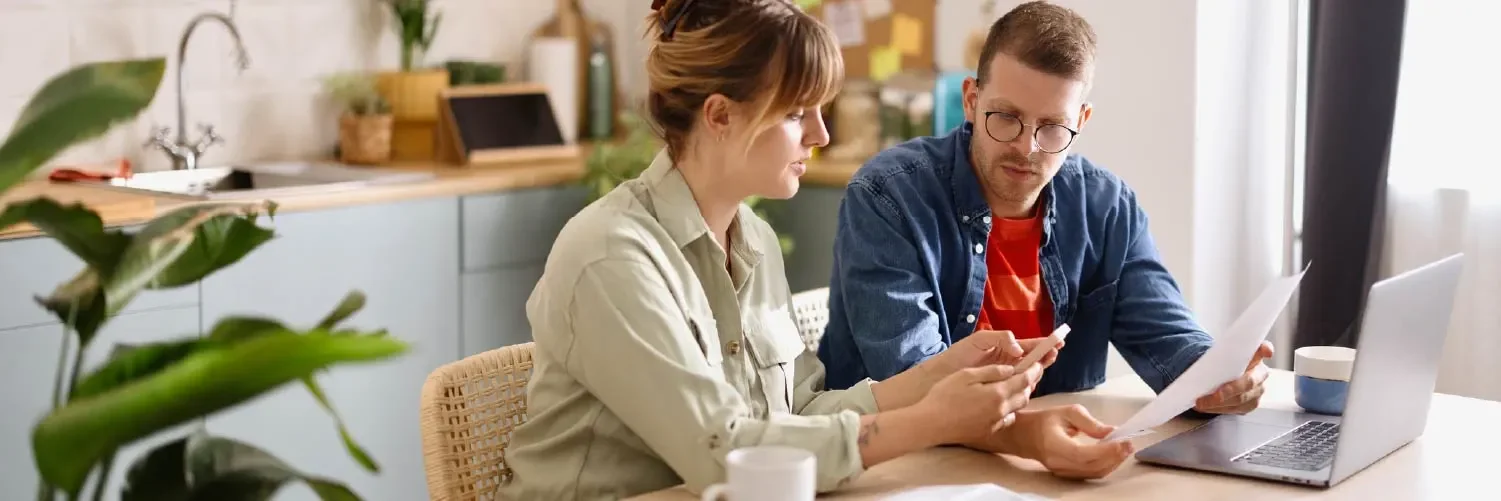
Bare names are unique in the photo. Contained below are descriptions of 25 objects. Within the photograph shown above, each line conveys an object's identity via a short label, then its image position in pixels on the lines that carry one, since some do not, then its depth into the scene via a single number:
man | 1.93
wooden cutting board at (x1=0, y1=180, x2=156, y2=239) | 2.60
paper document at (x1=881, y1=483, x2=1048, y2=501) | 1.39
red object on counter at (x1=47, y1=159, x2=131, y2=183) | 2.95
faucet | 3.27
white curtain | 2.80
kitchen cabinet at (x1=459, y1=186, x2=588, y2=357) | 3.26
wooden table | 1.48
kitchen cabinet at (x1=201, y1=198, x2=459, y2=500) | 2.88
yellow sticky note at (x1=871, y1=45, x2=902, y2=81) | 3.69
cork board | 3.62
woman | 1.46
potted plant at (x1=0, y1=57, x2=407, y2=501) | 0.84
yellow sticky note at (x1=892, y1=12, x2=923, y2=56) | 3.63
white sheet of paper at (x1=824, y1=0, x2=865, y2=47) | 3.77
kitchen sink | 3.19
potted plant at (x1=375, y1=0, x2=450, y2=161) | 3.62
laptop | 1.50
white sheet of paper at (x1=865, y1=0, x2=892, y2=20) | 3.69
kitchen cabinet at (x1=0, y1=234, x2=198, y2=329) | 2.51
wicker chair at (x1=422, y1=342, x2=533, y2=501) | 1.57
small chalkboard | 3.53
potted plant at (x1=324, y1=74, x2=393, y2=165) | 3.54
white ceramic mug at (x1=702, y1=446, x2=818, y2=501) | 1.20
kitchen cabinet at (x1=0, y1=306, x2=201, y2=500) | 2.54
